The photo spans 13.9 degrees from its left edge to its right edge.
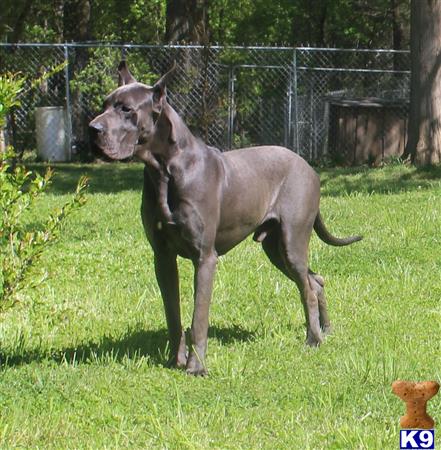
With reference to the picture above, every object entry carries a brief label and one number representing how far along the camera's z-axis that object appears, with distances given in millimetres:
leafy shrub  9377
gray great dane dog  10165
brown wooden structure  37540
